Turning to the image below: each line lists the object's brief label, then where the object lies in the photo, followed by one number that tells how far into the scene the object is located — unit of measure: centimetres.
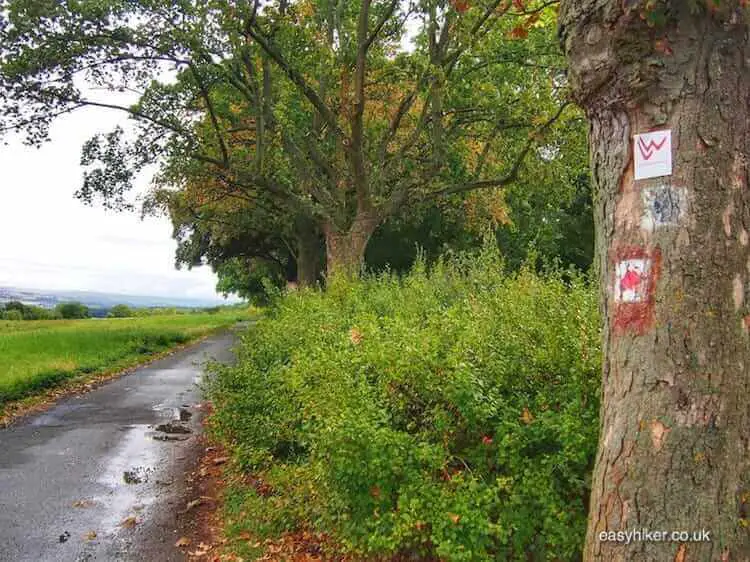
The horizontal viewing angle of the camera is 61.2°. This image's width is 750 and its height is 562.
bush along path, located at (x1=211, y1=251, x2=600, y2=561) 335
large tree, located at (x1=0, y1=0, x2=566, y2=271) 1266
